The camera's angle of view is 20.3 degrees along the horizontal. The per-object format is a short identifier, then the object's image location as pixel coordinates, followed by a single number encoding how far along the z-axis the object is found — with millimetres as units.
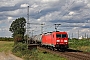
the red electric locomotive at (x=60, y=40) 40938
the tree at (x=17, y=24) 131675
